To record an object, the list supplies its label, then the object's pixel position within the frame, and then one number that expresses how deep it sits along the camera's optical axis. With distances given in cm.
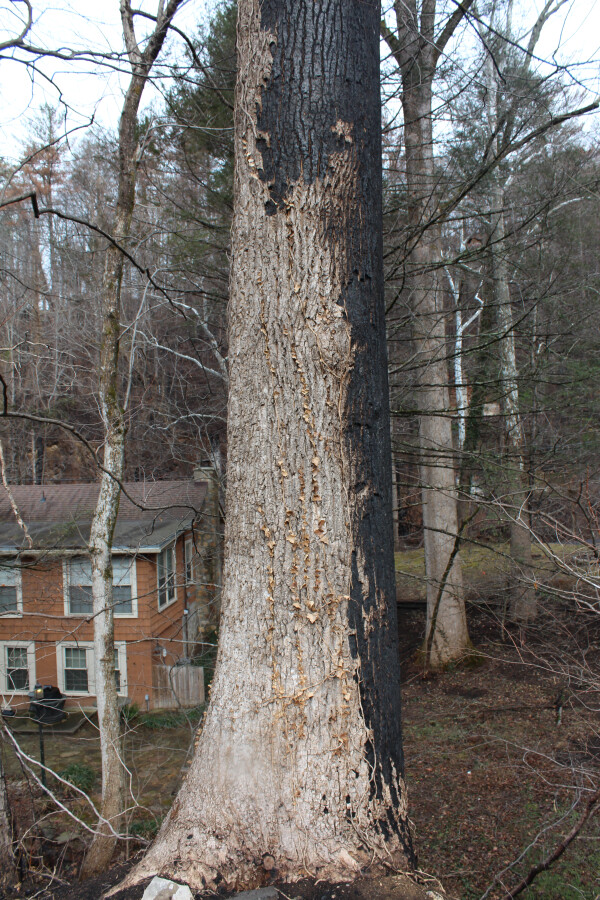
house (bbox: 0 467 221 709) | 1234
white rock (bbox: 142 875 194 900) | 178
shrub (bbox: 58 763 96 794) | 931
